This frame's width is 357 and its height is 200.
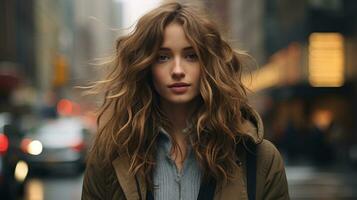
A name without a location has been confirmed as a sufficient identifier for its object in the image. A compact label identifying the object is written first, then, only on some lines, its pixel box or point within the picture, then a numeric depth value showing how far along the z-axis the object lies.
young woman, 3.01
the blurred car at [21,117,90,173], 21.83
